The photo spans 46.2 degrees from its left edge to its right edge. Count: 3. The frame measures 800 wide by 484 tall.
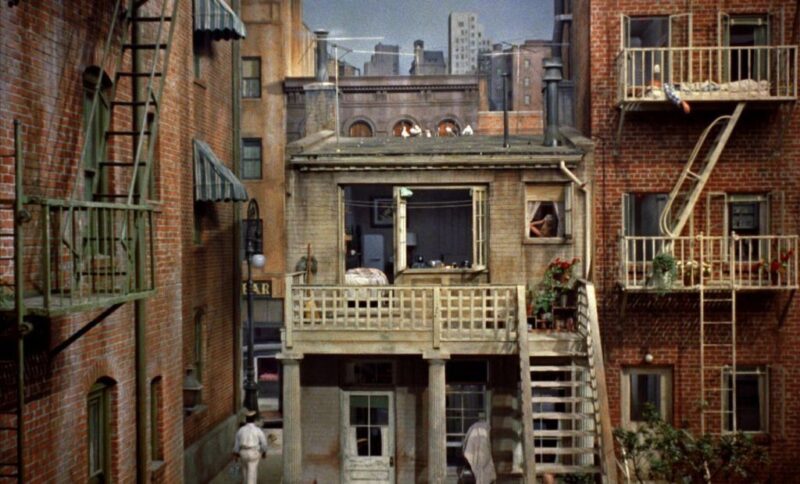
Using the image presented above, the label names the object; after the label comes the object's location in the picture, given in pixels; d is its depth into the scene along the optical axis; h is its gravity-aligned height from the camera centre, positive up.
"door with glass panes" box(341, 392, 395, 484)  20.12 -4.24
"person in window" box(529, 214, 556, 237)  19.92 +0.22
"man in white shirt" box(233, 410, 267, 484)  19.12 -4.22
